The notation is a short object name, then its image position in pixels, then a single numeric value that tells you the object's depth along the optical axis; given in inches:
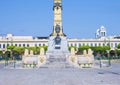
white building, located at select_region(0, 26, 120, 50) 1952.7
